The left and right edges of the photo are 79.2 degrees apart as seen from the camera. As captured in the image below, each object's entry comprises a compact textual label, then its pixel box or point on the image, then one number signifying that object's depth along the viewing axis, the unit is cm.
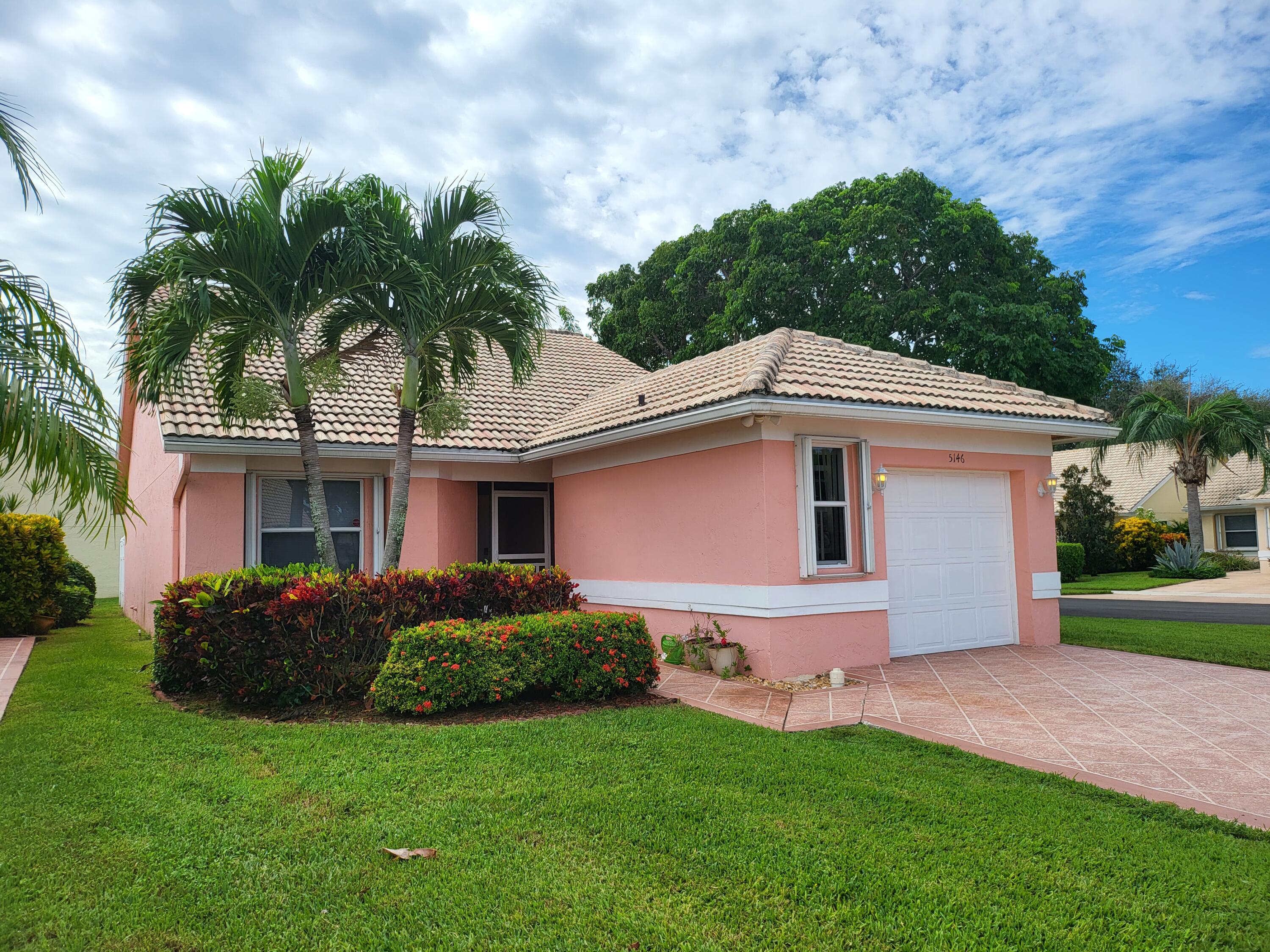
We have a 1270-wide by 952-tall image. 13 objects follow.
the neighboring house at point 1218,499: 3073
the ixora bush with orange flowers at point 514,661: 729
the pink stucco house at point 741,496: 911
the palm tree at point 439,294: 862
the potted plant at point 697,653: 956
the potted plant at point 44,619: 1436
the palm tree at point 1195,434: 2536
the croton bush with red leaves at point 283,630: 769
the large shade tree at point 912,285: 2473
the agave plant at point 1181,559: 2542
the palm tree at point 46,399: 540
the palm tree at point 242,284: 805
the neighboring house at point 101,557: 2572
